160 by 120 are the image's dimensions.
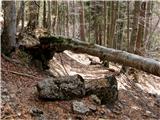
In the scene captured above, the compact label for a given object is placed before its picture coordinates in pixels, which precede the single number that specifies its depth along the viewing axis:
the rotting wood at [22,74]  5.84
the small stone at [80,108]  5.17
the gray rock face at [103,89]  5.80
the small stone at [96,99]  5.66
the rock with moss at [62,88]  5.17
